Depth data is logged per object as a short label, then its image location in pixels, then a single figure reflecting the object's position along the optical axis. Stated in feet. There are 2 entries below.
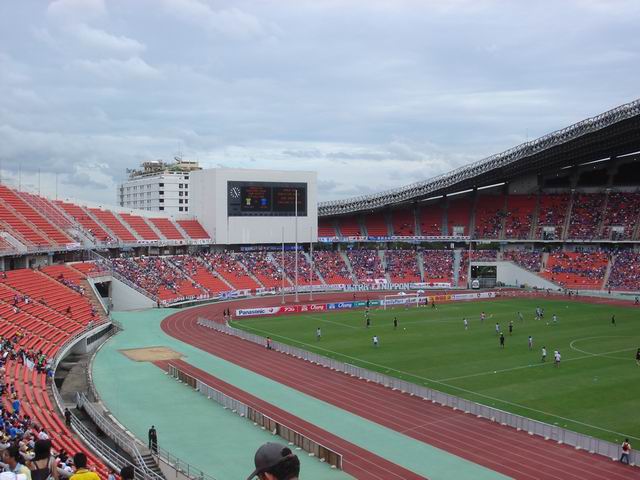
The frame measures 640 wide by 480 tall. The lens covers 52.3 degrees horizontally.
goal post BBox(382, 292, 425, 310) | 208.62
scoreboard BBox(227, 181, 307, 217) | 252.62
